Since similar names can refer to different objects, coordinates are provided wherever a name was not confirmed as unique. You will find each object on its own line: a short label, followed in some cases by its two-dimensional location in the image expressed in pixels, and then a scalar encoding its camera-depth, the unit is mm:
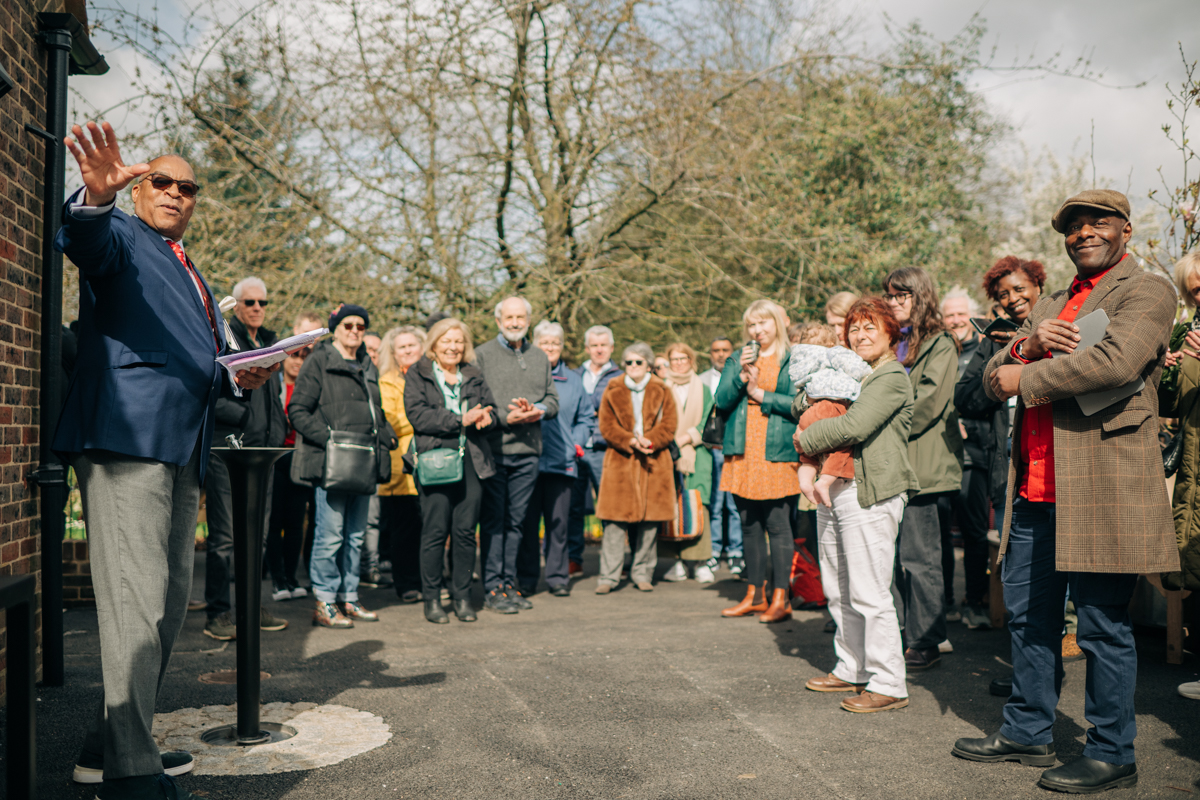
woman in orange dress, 6531
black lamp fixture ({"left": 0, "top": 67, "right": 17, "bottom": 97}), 2832
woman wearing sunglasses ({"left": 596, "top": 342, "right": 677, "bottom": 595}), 7895
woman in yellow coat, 7609
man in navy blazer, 2951
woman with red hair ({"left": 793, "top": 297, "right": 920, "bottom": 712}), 4430
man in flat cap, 3318
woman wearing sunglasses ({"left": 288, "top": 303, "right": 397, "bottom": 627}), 6309
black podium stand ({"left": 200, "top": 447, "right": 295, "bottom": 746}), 3695
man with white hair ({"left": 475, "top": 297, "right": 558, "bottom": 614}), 7039
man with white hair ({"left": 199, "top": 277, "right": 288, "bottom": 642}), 6031
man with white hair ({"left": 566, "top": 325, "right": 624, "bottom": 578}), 8984
